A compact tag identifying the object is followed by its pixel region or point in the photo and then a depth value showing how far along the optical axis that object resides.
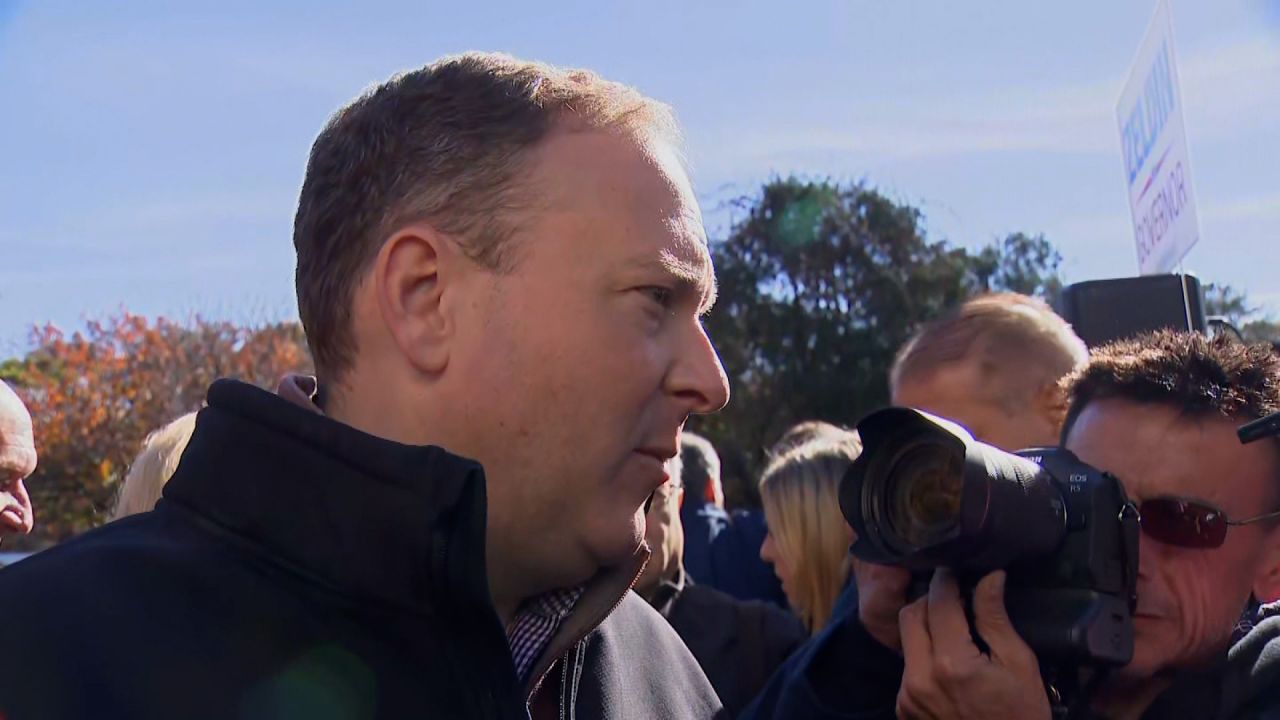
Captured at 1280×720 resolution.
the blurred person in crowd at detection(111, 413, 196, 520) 2.85
